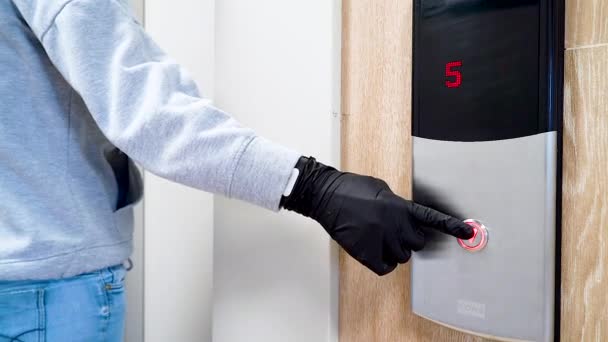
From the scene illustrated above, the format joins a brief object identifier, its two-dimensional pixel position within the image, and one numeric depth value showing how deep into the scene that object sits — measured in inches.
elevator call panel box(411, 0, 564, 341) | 18.0
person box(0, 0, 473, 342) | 18.7
